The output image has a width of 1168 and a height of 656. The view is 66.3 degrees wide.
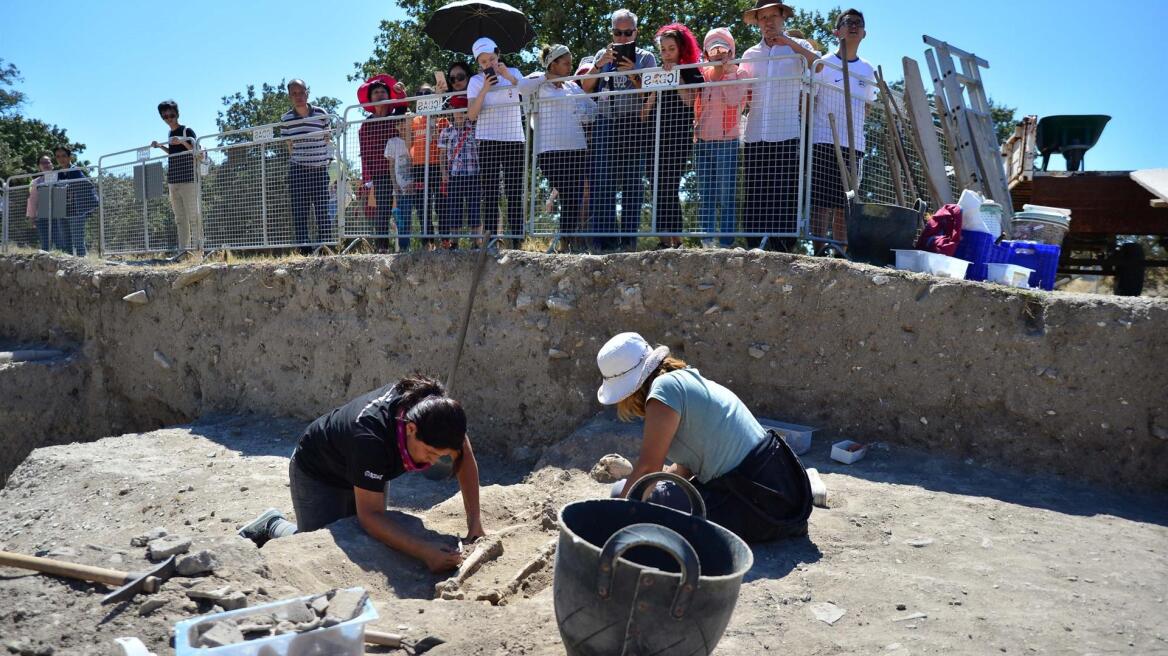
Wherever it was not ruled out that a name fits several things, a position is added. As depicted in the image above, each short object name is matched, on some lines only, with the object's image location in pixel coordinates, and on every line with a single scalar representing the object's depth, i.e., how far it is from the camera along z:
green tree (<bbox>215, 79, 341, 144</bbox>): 28.00
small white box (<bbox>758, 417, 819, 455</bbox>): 6.32
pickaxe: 3.53
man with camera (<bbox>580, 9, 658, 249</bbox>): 7.65
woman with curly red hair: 7.43
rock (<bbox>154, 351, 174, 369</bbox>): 10.82
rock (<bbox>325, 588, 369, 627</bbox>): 3.08
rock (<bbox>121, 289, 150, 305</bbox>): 10.96
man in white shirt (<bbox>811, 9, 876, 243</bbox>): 7.12
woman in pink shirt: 7.24
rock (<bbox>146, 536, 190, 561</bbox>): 3.79
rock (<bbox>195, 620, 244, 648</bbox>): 2.87
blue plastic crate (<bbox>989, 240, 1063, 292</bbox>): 6.91
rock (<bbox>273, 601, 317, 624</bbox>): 3.13
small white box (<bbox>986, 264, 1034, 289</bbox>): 6.50
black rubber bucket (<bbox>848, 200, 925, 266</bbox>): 6.67
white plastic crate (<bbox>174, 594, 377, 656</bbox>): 2.85
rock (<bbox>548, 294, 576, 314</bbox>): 7.56
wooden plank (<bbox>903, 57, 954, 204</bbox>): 7.99
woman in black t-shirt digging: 4.35
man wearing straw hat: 7.05
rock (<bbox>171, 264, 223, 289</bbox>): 10.31
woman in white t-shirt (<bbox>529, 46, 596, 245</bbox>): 7.88
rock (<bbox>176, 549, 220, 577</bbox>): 3.74
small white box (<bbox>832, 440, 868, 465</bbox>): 6.12
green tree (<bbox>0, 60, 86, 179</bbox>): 24.05
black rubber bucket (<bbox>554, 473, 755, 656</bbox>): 2.80
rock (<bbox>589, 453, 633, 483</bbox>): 5.93
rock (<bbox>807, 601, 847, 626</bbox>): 3.82
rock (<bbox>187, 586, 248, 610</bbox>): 3.58
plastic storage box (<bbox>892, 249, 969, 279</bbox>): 6.48
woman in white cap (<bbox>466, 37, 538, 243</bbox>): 8.23
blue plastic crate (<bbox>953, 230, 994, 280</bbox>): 6.74
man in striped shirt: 9.82
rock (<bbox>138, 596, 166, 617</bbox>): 3.47
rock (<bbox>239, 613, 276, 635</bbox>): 3.04
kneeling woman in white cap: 4.21
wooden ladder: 8.55
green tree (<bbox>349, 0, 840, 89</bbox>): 16.19
